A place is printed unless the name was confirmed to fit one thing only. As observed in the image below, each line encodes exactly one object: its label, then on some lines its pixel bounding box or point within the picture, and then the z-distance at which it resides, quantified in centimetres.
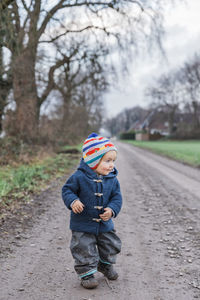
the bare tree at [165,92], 6600
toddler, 313
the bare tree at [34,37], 1270
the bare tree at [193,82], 6222
